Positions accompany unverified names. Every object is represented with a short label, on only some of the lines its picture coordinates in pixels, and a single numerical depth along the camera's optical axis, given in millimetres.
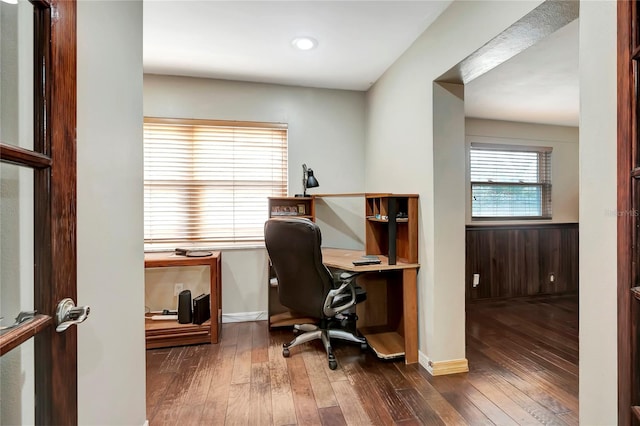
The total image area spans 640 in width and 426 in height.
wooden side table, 2559
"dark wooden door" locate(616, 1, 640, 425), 800
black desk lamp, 3000
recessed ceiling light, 2357
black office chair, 2137
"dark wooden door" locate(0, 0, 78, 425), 661
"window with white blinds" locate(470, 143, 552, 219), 3891
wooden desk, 2318
